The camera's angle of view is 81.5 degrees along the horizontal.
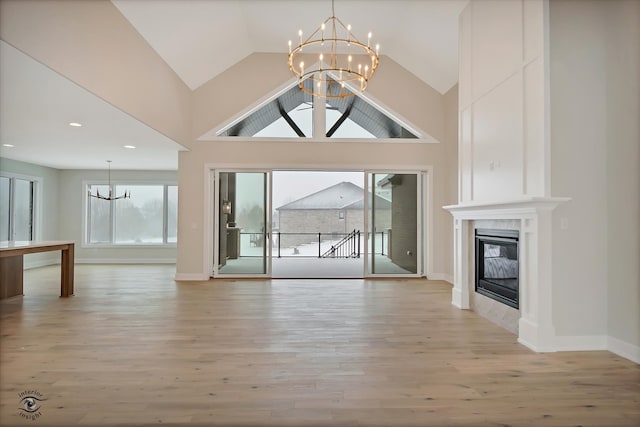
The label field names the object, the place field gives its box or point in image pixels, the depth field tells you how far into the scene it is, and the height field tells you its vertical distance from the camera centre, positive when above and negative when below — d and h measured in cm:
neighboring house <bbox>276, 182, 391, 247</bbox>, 1598 +26
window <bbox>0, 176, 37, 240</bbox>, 812 +25
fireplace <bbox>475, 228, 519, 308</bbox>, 384 -52
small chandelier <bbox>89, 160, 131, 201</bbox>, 940 +63
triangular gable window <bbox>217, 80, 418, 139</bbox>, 710 +192
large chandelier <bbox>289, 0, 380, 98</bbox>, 683 +300
